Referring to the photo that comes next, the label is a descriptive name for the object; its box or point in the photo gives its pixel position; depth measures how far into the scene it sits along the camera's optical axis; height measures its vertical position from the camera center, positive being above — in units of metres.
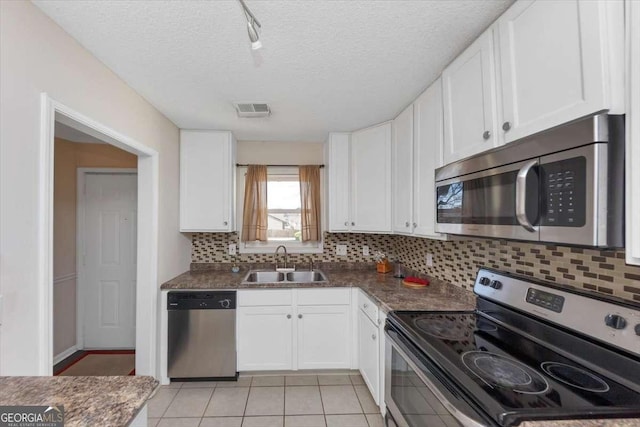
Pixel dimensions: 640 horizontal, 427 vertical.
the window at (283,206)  3.33 +0.16
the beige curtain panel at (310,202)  3.27 +0.20
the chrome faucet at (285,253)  3.18 -0.37
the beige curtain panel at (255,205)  3.22 +0.17
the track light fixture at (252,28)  1.09 +0.76
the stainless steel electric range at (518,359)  0.85 -0.54
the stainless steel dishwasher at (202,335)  2.49 -1.00
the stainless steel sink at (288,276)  3.10 -0.61
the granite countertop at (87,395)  0.64 -0.44
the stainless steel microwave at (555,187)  0.81 +0.10
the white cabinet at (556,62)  0.82 +0.52
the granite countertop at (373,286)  1.86 -0.56
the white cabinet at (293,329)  2.55 -0.98
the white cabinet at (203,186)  2.89 +0.35
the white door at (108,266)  3.17 -0.49
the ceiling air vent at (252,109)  2.27 +0.90
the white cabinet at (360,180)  2.68 +0.39
